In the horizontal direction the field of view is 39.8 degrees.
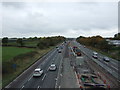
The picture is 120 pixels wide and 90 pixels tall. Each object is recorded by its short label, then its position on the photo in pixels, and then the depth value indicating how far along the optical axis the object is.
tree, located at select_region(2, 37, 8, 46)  119.88
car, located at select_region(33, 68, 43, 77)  27.56
